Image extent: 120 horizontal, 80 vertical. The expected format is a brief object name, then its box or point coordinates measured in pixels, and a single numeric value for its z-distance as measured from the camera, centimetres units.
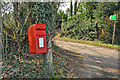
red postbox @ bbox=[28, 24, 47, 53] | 265
